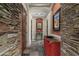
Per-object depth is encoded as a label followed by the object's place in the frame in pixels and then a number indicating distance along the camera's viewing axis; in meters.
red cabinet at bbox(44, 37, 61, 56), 1.12
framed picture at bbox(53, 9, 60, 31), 1.18
